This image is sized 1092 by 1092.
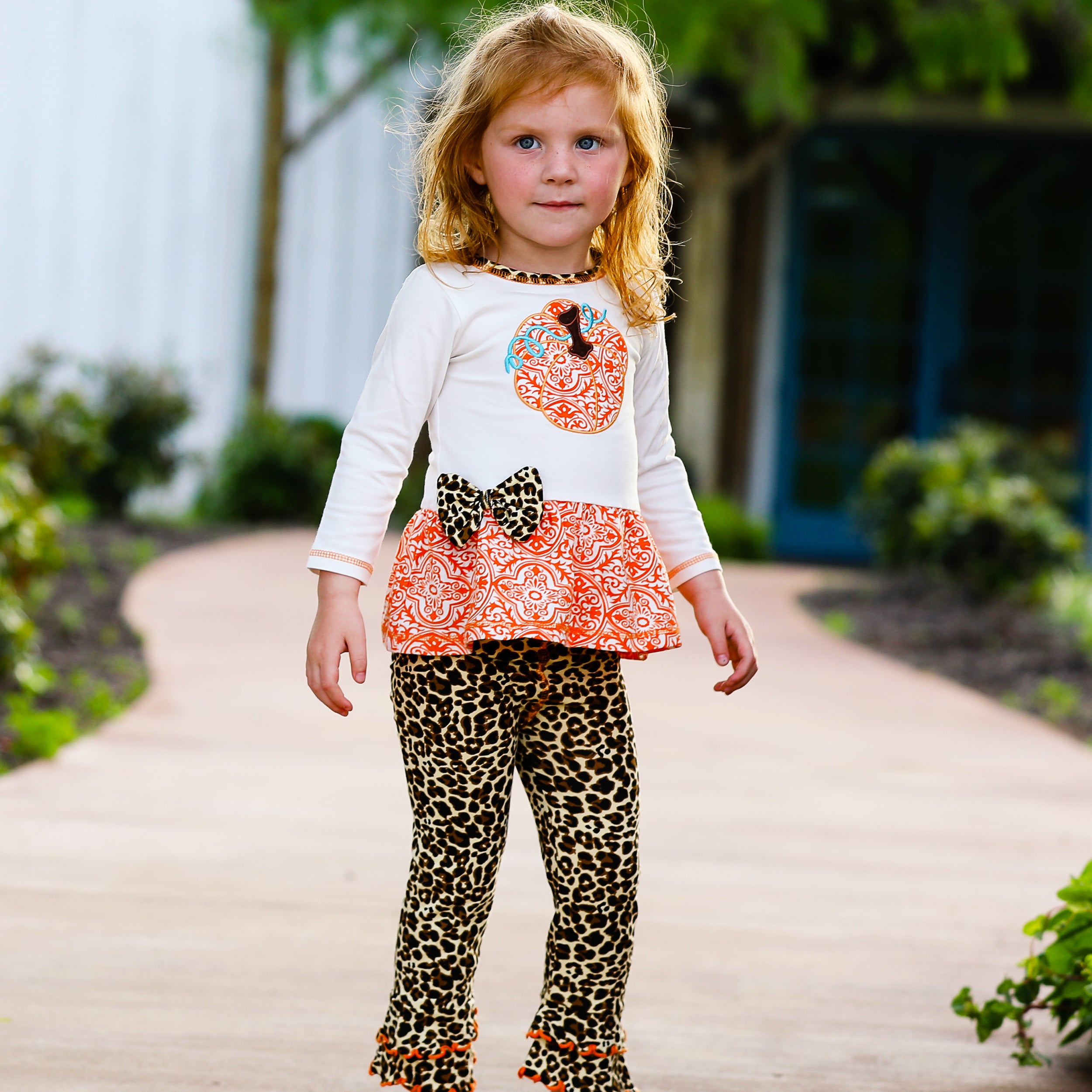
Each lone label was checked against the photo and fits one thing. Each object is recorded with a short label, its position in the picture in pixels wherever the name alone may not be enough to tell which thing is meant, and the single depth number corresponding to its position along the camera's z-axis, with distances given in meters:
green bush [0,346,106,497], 14.83
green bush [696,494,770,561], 19.09
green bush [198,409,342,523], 19.75
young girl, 3.56
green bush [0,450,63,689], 8.71
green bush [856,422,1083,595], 14.06
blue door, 21.20
